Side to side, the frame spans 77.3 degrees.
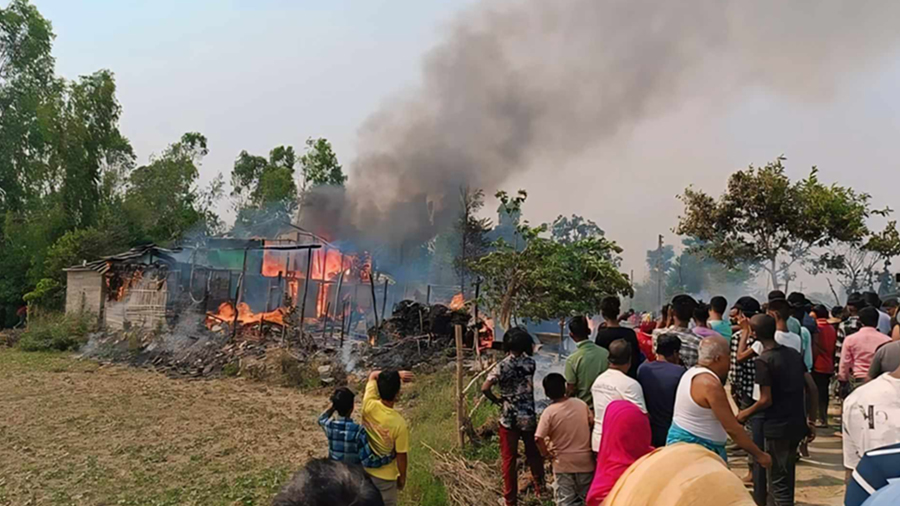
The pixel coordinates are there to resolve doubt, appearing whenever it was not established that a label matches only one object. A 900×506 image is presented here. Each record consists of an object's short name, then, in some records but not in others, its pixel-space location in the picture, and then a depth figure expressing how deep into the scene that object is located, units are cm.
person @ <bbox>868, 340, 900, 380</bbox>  432
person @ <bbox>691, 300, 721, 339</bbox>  577
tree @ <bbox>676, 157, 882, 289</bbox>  1232
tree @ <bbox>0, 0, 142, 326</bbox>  3042
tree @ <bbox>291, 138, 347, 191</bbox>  4538
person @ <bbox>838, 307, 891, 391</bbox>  575
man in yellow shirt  399
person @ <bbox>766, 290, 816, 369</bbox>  595
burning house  2261
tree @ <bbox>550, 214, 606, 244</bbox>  5678
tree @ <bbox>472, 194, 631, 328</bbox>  985
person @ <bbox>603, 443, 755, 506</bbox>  106
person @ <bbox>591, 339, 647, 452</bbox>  392
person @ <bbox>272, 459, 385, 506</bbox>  142
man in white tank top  355
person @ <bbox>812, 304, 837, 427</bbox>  741
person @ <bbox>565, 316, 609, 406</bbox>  495
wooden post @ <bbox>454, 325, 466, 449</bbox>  684
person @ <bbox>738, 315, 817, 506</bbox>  445
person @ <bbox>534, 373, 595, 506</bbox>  436
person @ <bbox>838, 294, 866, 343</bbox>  760
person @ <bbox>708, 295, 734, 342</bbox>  628
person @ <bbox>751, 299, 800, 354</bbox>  571
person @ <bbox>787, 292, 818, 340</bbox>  709
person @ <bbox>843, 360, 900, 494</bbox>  318
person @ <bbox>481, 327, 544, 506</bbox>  527
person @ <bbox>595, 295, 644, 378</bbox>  520
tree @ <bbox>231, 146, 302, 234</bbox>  4491
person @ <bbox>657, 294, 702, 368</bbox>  525
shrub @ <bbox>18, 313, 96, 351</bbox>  2123
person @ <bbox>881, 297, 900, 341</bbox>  827
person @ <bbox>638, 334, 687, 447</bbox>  426
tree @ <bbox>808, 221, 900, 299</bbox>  1382
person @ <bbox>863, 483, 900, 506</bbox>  109
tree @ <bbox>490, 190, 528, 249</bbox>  1125
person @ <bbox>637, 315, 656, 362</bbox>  673
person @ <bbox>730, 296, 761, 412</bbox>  588
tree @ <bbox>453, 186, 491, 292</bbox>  3316
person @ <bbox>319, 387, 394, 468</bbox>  393
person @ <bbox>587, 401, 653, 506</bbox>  290
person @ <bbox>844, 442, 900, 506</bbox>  140
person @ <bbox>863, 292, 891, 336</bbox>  741
